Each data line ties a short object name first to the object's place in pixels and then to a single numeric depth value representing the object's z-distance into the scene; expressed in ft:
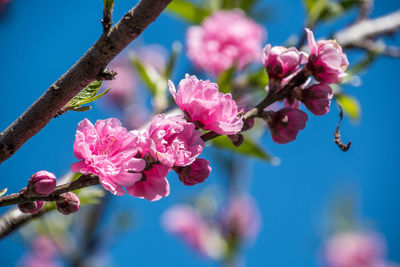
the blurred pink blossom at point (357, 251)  12.35
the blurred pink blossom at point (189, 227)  10.70
